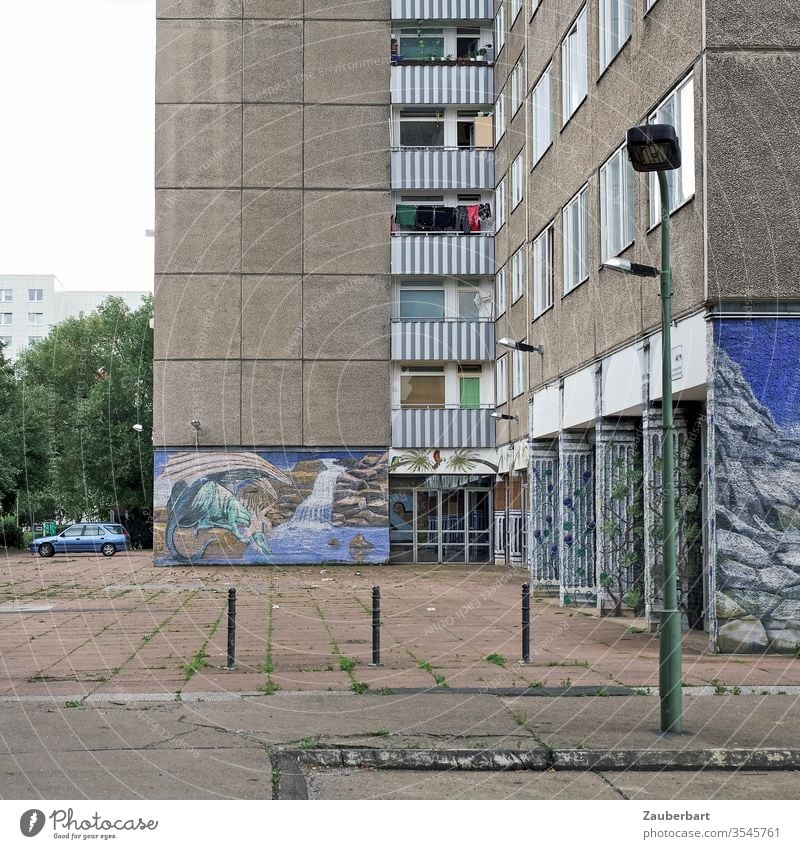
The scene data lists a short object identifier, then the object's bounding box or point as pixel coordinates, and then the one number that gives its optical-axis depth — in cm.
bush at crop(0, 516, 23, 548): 5929
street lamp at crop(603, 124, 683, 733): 1016
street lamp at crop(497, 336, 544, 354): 2625
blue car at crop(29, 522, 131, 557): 5478
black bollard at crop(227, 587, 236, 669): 1453
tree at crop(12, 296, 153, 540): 6062
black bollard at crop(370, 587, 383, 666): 1466
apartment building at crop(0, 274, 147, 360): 12600
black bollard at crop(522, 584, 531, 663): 1498
